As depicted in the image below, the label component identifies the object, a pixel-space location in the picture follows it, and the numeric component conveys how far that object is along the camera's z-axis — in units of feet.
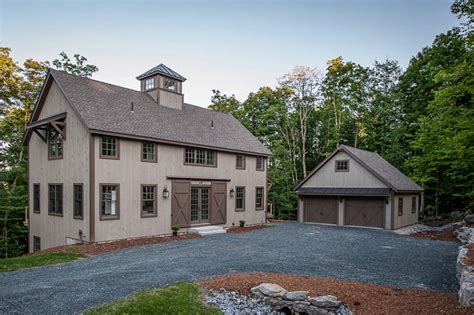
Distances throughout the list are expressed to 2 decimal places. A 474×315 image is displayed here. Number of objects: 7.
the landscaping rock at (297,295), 19.84
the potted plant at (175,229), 49.31
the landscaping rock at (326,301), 18.94
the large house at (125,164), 42.57
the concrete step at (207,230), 52.37
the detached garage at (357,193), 63.21
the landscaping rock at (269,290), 20.36
